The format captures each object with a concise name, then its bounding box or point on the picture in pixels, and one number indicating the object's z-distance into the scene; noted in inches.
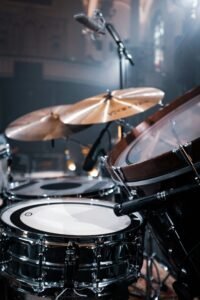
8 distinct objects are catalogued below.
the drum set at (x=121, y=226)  38.0
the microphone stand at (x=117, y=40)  79.7
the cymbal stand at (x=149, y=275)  64.3
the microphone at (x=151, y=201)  35.6
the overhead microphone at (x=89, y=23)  76.3
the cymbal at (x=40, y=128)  78.8
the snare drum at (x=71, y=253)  40.1
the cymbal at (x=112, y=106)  61.9
